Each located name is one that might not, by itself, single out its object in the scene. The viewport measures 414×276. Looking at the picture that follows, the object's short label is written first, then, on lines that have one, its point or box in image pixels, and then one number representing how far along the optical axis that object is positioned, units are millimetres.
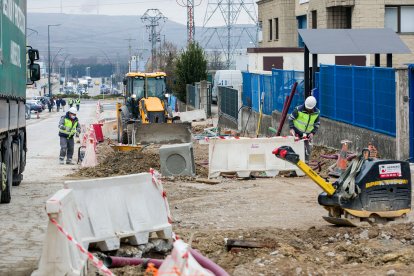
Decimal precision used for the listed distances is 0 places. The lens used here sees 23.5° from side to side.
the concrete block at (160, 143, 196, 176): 22055
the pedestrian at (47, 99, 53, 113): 99562
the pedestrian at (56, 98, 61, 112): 103800
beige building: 43844
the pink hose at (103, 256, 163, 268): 10422
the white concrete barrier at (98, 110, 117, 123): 71512
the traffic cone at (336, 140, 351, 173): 18481
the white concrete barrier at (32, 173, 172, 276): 9266
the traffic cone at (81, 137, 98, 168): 26938
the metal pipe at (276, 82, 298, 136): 28730
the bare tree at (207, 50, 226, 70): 120694
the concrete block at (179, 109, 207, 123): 50125
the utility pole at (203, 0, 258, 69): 87756
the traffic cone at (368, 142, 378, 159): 18697
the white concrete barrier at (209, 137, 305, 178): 21453
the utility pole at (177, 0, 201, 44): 87000
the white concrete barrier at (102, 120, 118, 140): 43250
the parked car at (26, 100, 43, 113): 85638
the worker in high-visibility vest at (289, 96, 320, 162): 21750
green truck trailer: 16422
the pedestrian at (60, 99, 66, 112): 108288
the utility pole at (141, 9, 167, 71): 117312
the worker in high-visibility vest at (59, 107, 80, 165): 28344
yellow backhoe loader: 33094
